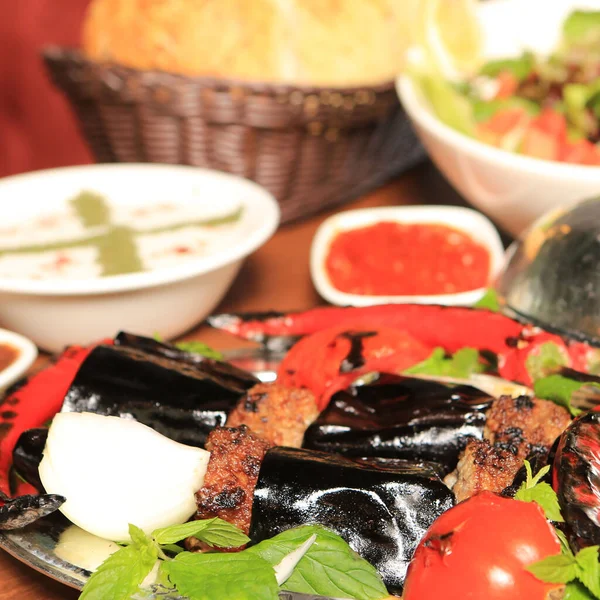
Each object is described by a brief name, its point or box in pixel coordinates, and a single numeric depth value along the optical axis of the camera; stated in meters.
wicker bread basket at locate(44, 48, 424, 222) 0.69
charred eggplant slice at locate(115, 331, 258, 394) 0.50
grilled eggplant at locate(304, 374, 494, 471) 0.45
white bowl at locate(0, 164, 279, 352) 0.57
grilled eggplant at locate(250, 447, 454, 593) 0.42
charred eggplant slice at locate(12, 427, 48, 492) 0.45
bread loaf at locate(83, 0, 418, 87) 0.71
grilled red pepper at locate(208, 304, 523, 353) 0.52
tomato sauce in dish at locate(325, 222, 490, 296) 0.64
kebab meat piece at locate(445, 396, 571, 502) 0.43
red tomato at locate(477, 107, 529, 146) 0.71
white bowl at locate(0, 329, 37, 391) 0.53
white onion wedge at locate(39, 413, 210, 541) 0.43
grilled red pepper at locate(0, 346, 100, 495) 0.47
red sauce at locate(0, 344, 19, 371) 0.55
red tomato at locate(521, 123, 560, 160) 0.68
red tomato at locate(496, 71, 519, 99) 0.78
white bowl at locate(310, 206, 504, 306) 0.62
